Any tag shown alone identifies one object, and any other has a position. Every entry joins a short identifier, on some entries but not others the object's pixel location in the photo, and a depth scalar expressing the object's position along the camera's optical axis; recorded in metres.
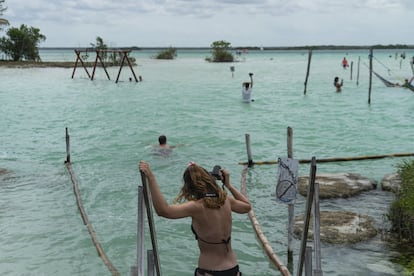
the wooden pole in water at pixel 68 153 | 12.95
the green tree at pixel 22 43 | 72.19
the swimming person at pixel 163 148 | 14.47
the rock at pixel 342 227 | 8.21
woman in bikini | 3.67
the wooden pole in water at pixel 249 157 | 13.06
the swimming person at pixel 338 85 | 35.66
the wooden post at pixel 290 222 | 7.13
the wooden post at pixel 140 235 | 3.93
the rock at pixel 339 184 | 10.68
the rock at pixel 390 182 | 10.80
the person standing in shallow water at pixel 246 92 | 29.27
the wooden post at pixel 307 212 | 4.24
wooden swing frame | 40.81
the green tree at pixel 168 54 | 116.94
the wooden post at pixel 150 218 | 3.76
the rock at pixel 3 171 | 13.17
